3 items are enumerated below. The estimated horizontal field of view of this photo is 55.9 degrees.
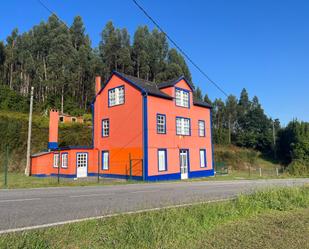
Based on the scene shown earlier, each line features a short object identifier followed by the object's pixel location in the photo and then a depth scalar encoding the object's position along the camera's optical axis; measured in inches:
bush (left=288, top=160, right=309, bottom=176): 1391.2
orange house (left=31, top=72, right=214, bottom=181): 1002.6
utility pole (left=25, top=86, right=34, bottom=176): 1139.3
